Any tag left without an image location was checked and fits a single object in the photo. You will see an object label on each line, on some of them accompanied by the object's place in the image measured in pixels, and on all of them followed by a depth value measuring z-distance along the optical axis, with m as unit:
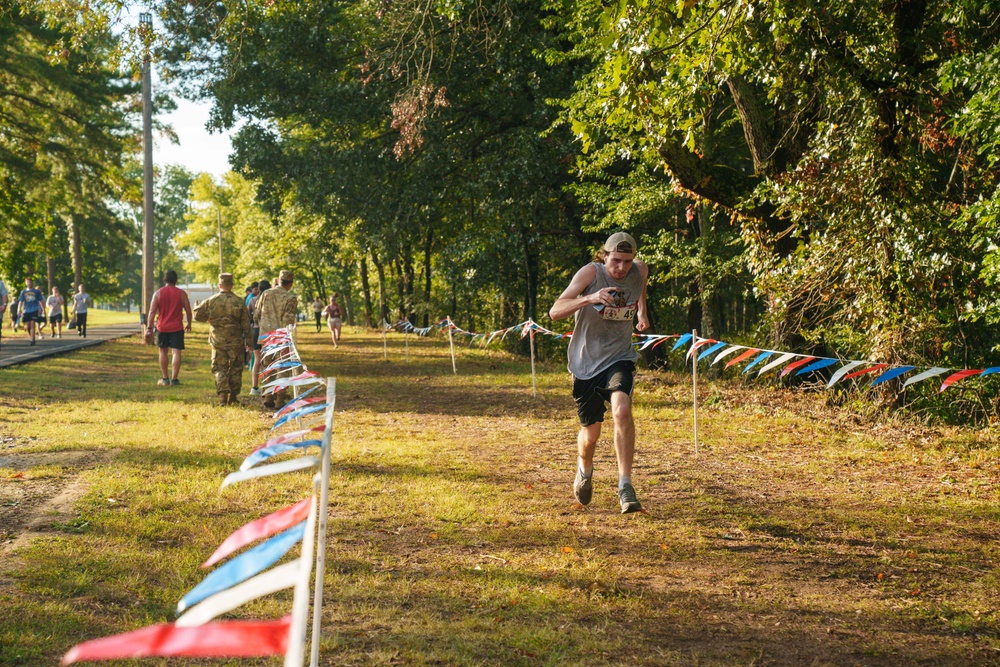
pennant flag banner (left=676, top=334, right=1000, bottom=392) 6.30
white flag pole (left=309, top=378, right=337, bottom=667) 2.84
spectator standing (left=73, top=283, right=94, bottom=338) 33.25
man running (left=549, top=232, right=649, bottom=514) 6.77
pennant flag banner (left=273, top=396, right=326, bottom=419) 4.78
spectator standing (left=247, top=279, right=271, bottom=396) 14.66
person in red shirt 15.34
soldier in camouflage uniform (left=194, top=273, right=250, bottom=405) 13.18
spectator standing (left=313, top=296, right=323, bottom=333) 47.57
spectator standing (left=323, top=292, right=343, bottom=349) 31.78
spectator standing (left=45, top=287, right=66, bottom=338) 31.28
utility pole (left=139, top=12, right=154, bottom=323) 25.35
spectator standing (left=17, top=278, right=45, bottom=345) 25.70
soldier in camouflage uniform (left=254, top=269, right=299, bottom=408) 13.69
